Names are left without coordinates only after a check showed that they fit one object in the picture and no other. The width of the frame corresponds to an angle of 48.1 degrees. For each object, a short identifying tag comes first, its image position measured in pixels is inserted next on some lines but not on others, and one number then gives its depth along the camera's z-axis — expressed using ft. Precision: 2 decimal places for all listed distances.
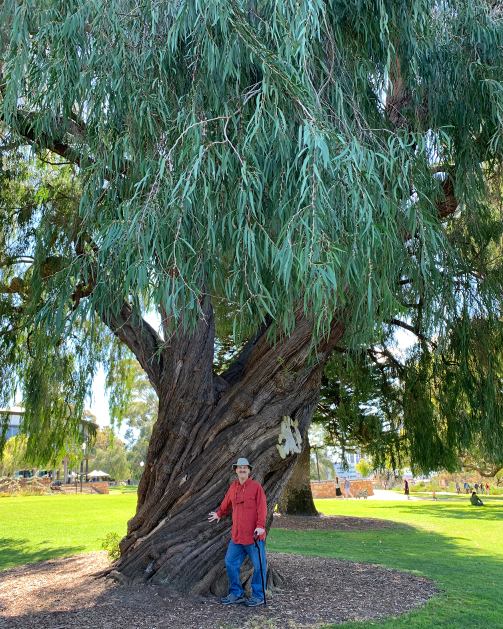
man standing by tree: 15.21
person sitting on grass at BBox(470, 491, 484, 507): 58.58
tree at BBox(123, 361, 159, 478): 137.99
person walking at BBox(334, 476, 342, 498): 81.25
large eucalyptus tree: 10.30
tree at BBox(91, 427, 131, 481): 163.43
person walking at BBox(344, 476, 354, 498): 77.16
